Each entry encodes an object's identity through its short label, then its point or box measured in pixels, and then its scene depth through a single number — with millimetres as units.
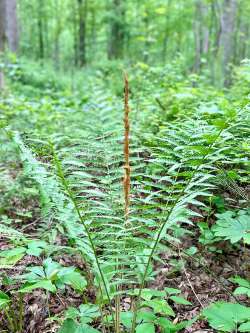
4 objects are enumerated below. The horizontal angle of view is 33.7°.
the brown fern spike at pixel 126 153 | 1791
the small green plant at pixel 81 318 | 1896
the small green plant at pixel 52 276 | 1899
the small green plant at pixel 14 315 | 2170
